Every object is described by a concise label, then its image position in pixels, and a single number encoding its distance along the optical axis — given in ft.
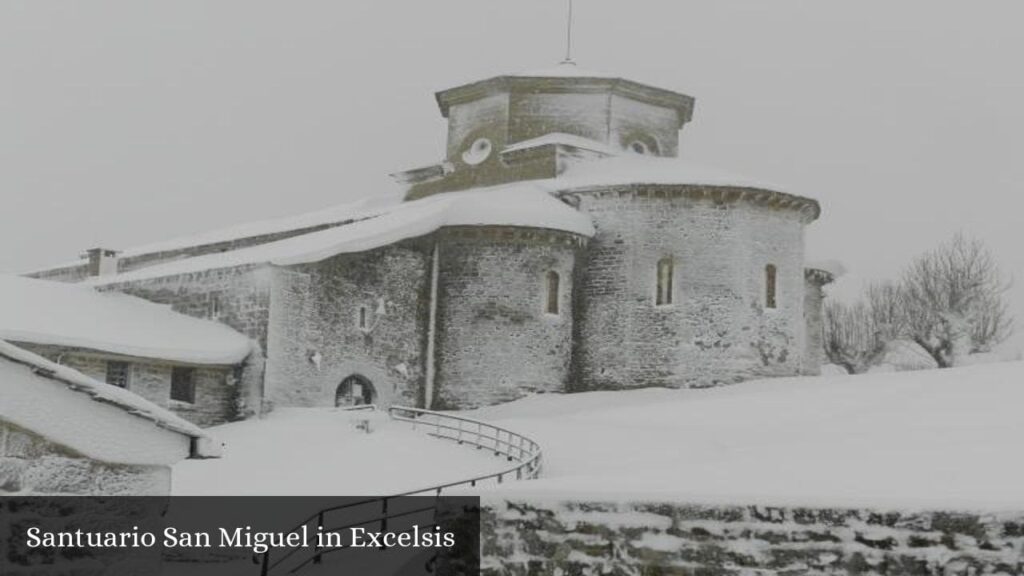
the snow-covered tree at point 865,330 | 148.87
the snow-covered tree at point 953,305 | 136.56
